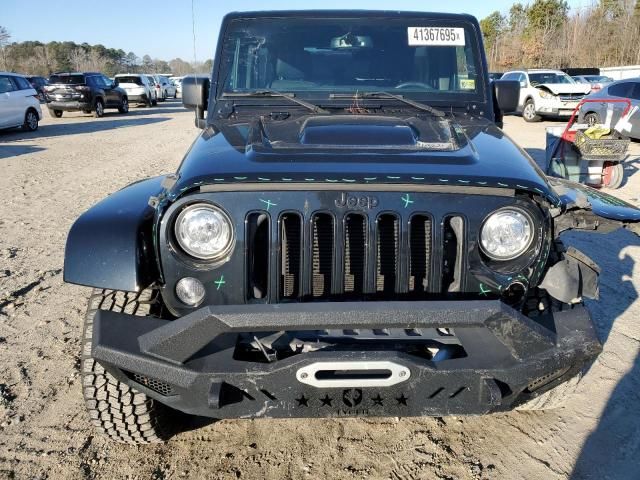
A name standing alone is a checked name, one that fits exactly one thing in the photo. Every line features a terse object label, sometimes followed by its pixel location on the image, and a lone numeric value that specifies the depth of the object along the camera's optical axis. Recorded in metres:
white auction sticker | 3.50
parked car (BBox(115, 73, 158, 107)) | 27.50
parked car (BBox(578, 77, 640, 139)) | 12.14
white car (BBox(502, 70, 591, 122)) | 18.41
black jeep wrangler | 1.97
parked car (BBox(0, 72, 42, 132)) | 14.89
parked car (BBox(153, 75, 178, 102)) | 32.00
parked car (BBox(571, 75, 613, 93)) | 19.37
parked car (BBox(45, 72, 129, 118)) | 20.06
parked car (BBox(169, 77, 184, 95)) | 37.39
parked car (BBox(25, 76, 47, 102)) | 28.27
